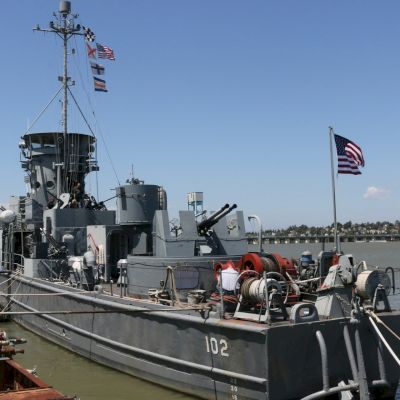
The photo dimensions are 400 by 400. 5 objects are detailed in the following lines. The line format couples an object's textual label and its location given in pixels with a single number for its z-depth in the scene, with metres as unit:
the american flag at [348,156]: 12.39
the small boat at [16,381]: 5.84
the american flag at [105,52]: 20.33
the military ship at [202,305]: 7.97
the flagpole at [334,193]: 10.75
